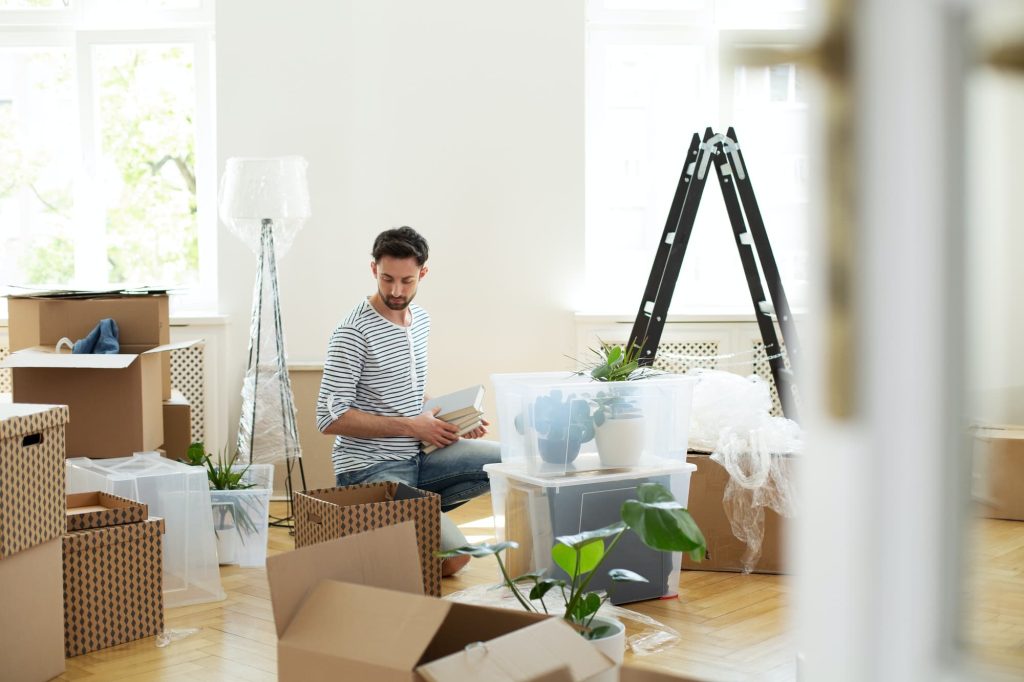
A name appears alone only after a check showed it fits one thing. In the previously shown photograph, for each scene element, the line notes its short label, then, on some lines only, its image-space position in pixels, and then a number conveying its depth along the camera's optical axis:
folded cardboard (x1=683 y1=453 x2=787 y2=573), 2.99
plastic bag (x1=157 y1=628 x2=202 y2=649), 2.45
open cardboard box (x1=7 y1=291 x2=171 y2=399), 3.26
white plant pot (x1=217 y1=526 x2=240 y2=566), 3.18
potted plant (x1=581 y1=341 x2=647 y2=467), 2.69
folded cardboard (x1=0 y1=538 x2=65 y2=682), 2.08
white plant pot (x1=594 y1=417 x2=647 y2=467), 2.69
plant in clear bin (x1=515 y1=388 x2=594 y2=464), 2.67
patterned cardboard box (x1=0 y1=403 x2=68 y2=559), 2.08
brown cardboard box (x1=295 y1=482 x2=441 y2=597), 2.49
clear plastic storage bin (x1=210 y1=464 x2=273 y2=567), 3.14
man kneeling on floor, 3.00
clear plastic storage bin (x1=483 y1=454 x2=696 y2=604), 2.67
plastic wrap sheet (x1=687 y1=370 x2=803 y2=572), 2.91
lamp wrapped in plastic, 3.73
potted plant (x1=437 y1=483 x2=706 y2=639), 1.85
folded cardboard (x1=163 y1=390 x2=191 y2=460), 3.45
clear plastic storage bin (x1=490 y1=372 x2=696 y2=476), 2.68
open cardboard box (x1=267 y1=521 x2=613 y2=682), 1.31
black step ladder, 3.47
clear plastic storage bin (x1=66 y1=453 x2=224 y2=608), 2.78
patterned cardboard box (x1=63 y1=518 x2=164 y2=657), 2.35
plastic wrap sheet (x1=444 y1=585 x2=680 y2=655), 2.40
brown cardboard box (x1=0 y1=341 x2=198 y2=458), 3.00
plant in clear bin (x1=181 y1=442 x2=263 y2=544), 3.14
